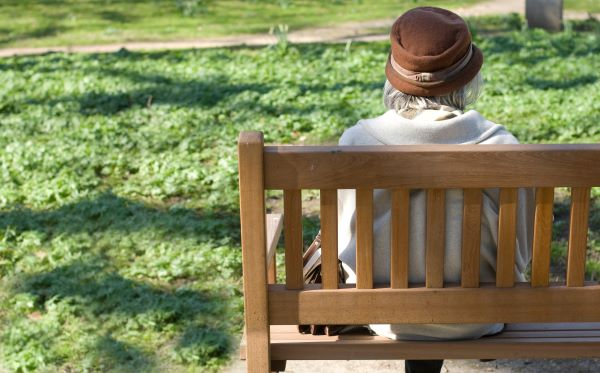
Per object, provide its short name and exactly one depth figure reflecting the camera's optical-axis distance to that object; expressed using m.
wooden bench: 4.69
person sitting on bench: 5.08
